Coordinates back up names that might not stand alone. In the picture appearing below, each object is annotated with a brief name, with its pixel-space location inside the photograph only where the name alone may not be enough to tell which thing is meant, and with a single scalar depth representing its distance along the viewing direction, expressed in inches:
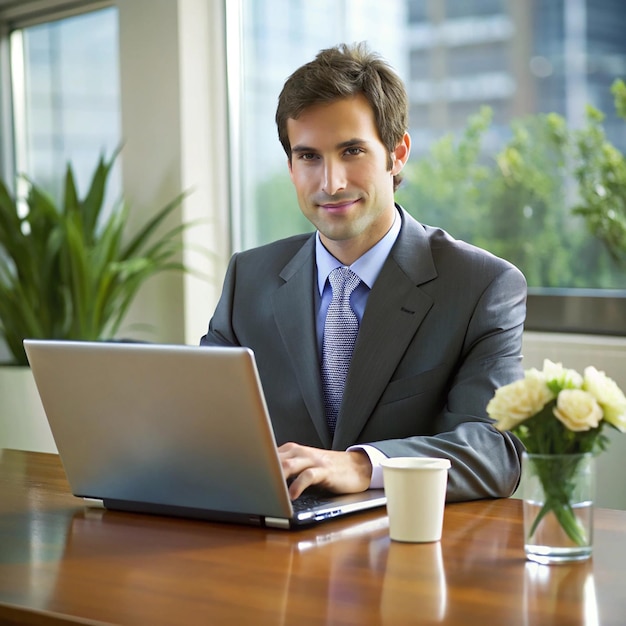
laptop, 88.5
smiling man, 107.3
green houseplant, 194.3
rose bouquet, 83.7
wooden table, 78.9
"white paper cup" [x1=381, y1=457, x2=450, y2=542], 88.1
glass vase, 84.0
